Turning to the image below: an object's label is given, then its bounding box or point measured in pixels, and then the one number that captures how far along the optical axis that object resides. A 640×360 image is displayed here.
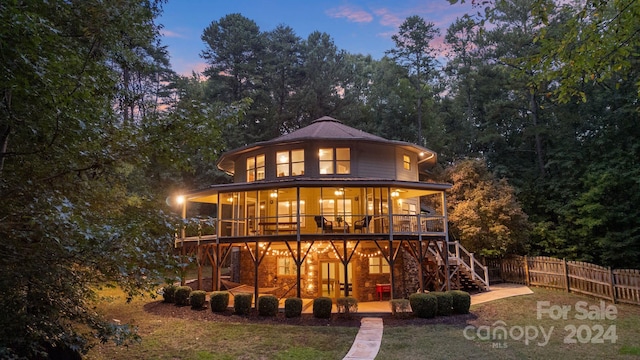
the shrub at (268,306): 14.59
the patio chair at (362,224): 17.60
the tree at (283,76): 36.34
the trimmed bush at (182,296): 16.88
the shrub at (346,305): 14.27
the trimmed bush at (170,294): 17.17
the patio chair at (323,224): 17.26
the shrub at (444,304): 14.35
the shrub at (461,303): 14.54
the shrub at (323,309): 14.21
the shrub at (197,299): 15.82
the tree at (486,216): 22.05
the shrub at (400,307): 14.19
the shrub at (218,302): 15.18
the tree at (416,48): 37.28
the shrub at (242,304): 14.88
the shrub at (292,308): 14.38
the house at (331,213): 17.94
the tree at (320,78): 36.03
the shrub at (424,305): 13.97
